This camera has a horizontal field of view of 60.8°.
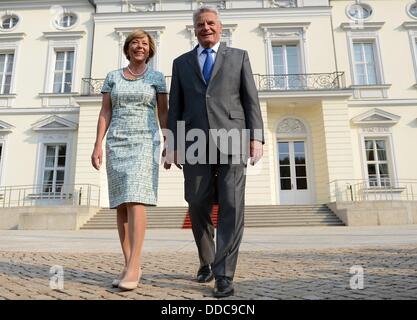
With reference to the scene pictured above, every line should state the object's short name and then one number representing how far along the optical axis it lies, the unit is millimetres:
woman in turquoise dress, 2568
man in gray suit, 2496
